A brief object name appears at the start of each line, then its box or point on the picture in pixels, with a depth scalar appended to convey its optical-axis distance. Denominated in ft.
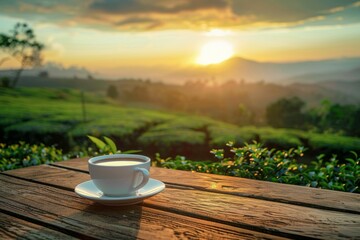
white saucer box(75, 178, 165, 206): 3.57
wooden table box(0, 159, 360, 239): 3.03
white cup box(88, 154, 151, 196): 3.55
